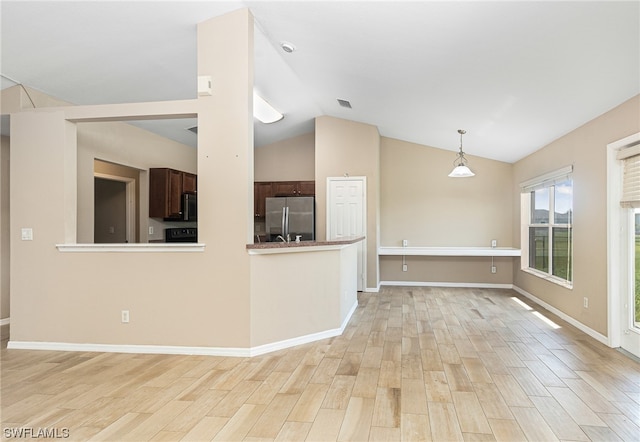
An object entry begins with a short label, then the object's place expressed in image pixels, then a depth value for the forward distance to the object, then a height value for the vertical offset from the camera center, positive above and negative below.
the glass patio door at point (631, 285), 3.54 -0.60
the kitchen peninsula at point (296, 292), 3.63 -0.71
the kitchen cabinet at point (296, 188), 7.30 +0.61
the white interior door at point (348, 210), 6.86 +0.18
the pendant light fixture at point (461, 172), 5.66 +0.70
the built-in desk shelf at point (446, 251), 6.84 -0.55
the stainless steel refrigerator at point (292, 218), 6.90 +0.05
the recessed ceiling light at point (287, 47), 4.09 +1.85
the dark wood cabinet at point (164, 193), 6.15 +0.45
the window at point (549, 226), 4.93 -0.09
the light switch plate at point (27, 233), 3.84 -0.11
